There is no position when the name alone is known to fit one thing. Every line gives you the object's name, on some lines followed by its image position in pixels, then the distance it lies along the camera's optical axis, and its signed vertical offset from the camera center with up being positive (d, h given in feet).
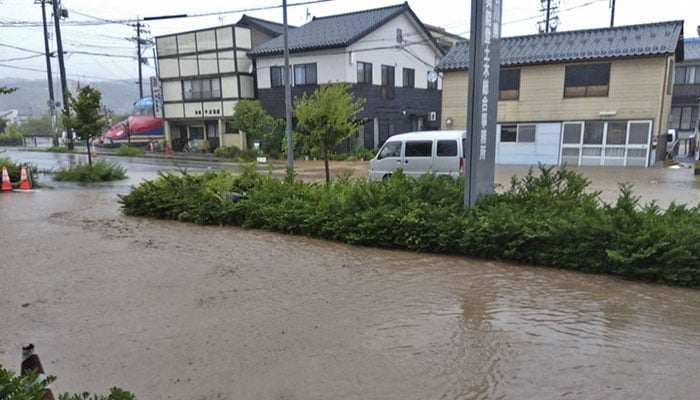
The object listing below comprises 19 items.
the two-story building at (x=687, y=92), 115.34 +9.79
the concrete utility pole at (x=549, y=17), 122.31 +29.90
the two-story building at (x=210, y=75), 100.07 +12.77
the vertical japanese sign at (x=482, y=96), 24.47 +1.94
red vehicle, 130.31 +0.97
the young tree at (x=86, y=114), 52.95 +2.30
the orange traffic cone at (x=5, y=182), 47.14 -4.57
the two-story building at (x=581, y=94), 66.64 +5.86
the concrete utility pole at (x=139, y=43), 160.15 +30.47
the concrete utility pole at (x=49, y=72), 105.81 +14.45
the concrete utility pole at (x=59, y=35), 96.58 +19.98
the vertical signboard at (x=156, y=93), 111.14 +9.53
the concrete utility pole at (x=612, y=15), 108.55 +26.66
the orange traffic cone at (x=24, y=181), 48.39 -4.63
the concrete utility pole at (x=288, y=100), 56.45 +4.07
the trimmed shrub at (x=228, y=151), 98.19 -3.42
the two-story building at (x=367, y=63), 87.71 +13.51
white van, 43.75 -1.91
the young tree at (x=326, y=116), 40.45 +1.51
